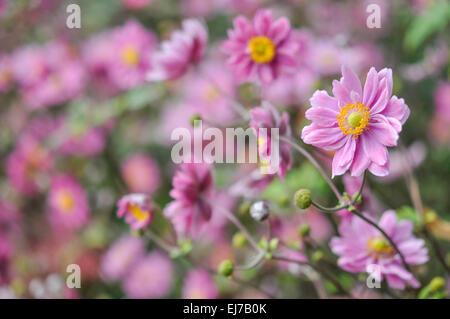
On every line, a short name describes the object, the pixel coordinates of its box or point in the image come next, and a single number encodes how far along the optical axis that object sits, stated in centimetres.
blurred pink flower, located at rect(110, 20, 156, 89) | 82
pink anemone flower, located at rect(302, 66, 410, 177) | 52
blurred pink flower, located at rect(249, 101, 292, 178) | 56
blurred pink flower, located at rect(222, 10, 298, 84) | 61
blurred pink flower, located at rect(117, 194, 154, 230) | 60
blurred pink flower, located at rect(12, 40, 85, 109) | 89
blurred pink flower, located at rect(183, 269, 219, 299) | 72
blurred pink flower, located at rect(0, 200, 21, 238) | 89
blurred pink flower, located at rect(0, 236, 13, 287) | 73
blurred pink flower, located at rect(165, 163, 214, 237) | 60
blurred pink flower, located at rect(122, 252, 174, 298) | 81
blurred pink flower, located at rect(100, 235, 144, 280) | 84
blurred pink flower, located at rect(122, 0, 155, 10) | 100
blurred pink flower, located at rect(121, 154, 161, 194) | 93
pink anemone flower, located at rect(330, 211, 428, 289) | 57
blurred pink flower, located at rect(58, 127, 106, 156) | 89
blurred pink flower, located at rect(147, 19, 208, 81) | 65
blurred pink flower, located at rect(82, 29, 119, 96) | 93
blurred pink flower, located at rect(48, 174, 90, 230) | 89
